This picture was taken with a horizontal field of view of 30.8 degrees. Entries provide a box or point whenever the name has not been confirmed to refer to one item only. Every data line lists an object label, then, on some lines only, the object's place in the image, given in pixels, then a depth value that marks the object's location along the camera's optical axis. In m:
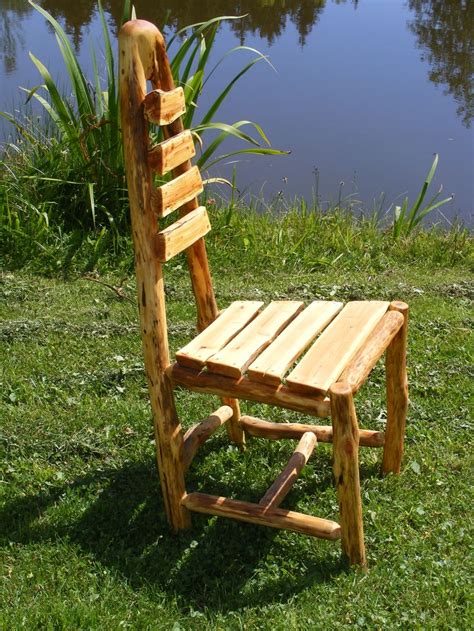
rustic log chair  2.54
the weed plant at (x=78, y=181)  5.08
